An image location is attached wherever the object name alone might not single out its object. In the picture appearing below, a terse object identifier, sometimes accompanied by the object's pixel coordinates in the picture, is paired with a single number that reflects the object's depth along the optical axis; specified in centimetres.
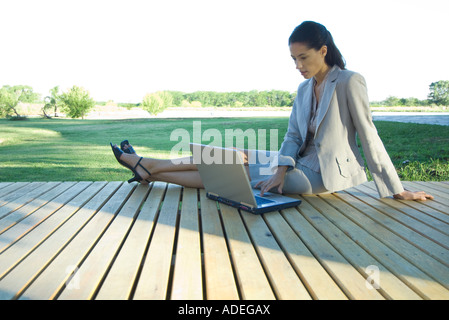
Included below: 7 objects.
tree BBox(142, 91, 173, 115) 3675
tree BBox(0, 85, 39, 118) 1683
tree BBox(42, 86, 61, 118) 2199
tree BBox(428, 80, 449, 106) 1532
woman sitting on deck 235
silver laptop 203
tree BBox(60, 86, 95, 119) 2961
